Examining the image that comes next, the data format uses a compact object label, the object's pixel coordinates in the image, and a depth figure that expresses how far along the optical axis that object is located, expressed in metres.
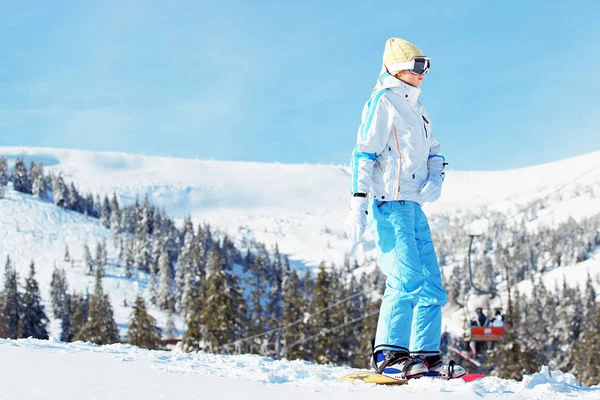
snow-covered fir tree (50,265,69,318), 97.31
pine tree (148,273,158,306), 110.56
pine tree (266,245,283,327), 92.38
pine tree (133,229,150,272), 129.88
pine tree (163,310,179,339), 91.62
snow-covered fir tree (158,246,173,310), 108.69
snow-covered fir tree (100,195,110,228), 152.38
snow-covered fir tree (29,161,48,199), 153.00
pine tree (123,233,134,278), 124.88
